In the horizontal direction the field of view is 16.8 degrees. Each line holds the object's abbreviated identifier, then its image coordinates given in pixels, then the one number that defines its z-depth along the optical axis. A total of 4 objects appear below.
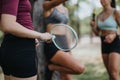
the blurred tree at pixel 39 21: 5.61
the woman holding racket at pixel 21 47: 3.25
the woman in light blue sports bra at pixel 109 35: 6.25
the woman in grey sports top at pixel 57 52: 5.22
